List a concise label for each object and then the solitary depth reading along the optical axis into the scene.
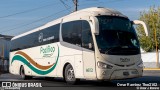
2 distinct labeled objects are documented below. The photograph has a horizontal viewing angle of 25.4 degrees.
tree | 59.44
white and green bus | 15.02
